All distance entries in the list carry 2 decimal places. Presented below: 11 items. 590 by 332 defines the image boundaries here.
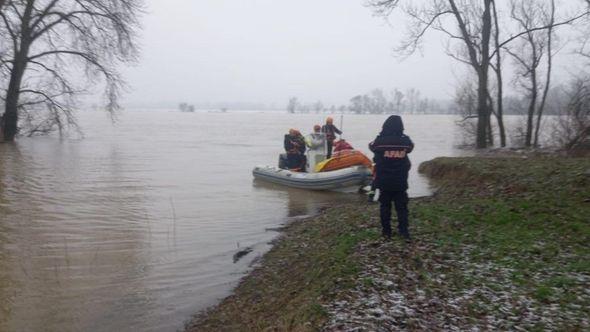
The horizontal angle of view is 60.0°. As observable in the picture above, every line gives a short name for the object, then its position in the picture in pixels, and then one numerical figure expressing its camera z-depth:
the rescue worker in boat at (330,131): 16.06
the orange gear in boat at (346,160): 15.48
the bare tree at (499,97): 29.94
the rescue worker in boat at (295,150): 16.81
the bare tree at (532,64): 27.95
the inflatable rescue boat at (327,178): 15.16
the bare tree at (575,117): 16.06
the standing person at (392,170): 7.23
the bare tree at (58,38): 27.67
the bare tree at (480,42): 24.08
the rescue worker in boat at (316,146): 16.42
